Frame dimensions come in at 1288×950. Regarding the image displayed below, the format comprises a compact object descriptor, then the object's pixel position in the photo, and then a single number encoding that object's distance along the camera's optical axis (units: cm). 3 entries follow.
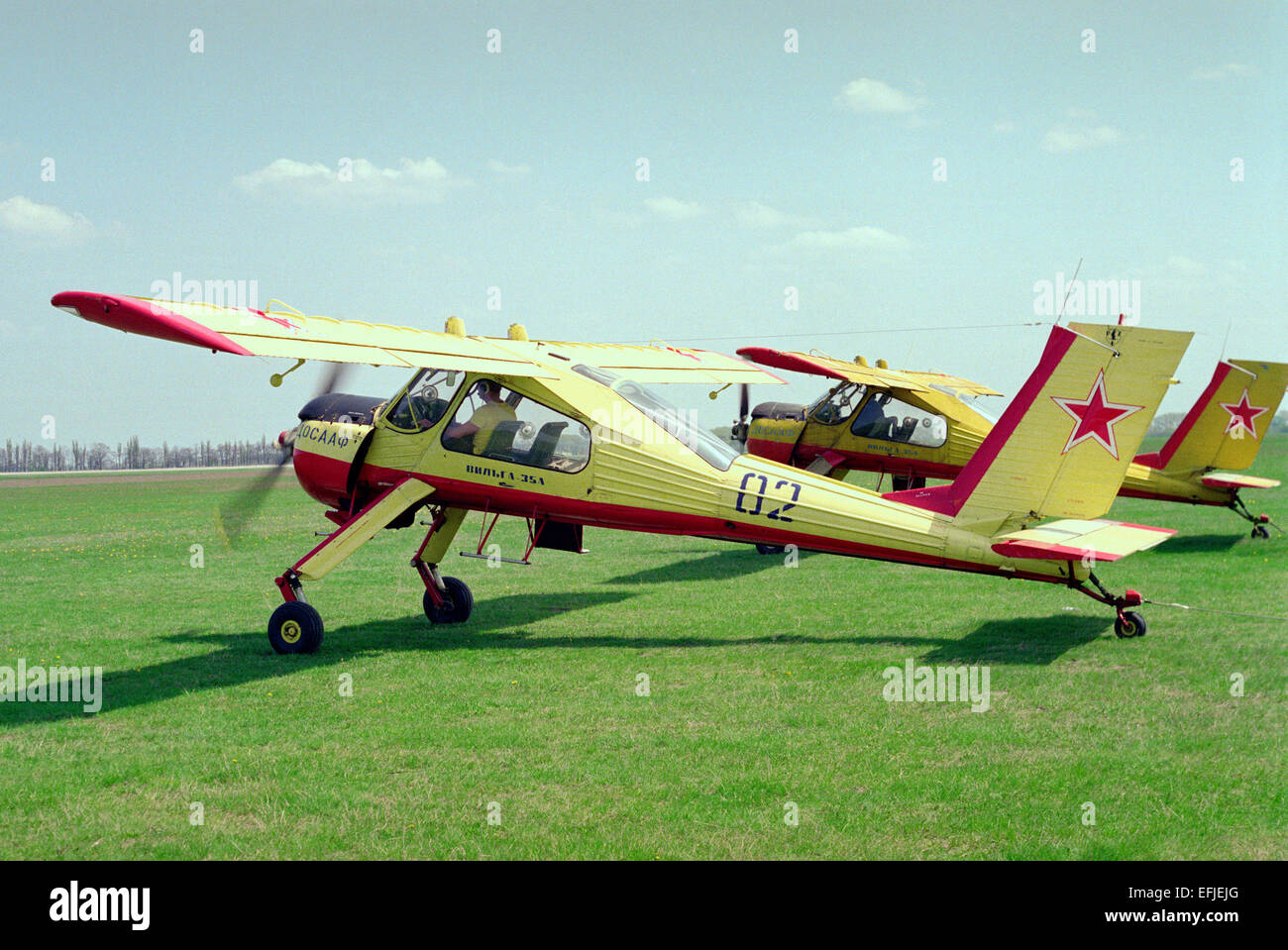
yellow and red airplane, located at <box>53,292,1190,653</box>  969
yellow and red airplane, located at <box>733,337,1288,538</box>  1805
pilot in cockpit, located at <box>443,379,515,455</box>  1191
